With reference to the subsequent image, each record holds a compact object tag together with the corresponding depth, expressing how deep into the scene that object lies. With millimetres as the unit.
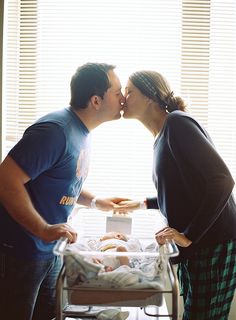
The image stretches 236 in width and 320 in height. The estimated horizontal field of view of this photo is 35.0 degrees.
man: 1190
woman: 1243
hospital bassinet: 1023
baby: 1078
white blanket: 1023
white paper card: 1561
